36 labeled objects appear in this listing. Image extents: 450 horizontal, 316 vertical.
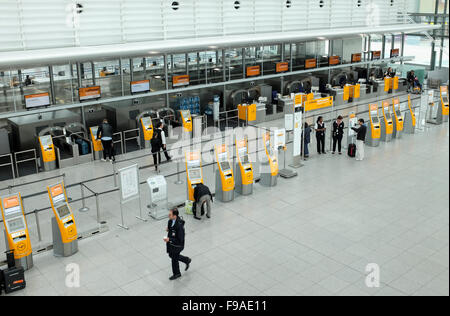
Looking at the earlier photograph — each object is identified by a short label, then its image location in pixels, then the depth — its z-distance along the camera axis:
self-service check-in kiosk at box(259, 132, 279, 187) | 13.80
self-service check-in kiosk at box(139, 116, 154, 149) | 17.97
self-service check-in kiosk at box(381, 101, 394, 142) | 17.95
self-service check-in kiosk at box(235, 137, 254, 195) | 13.19
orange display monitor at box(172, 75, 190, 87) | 19.34
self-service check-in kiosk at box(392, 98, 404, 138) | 18.42
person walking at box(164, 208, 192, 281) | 8.95
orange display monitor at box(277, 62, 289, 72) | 23.17
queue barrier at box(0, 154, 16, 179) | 14.88
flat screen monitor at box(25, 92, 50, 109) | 15.65
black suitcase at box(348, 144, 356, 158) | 16.38
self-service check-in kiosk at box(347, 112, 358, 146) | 16.72
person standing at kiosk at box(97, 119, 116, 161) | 16.03
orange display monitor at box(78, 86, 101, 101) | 16.81
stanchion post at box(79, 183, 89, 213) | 12.45
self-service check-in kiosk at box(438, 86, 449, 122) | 20.34
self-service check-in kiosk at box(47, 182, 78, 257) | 10.03
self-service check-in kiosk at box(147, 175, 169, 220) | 11.89
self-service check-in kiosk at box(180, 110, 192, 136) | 19.06
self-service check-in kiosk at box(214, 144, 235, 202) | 12.70
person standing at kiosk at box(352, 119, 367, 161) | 15.73
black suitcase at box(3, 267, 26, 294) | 8.80
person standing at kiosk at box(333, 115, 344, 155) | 16.39
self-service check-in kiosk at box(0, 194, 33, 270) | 9.45
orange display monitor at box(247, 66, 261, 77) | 21.92
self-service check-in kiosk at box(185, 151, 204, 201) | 12.28
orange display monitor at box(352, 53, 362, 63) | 26.92
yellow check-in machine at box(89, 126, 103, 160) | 16.65
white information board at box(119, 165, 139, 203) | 11.46
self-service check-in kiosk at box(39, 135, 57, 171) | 15.65
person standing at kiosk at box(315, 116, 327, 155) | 16.38
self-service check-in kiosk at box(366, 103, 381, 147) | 17.42
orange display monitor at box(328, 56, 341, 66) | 25.66
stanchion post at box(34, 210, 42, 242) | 10.51
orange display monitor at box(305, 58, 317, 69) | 24.46
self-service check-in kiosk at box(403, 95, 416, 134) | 19.00
